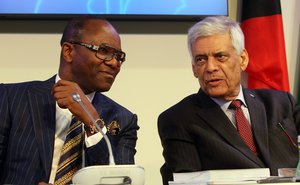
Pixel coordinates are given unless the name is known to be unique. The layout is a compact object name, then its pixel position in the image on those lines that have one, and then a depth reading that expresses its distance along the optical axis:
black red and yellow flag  5.72
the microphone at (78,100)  3.14
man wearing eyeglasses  3.51
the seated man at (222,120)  4.06
